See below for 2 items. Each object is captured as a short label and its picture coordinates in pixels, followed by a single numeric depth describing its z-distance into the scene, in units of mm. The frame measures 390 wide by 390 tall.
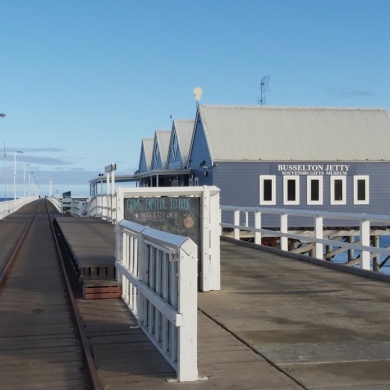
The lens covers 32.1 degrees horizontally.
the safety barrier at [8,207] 47753
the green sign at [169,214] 10781
